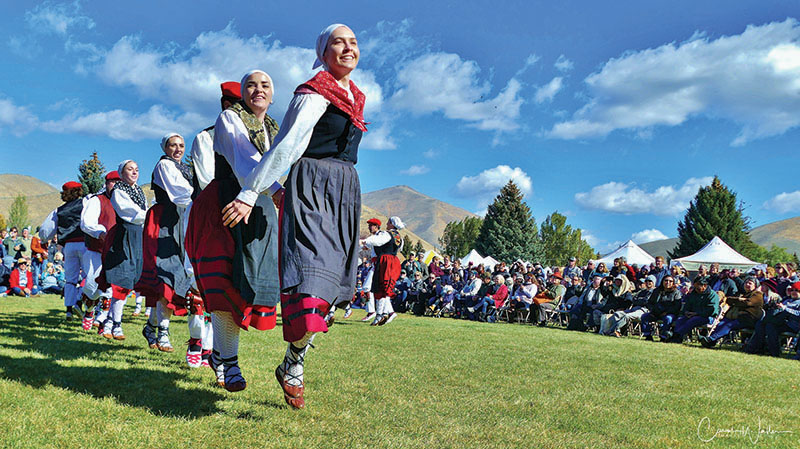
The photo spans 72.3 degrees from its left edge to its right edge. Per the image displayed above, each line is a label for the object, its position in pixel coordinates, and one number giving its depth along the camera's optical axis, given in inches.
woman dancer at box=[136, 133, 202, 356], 197.3
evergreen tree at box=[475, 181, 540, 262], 2201.0
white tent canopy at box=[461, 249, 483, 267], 1295.5
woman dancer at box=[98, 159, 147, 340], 241.4
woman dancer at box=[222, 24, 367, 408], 121.2
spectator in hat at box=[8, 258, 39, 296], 608.7
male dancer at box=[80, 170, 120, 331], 263.7
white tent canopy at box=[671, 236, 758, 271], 982.0
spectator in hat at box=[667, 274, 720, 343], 445.7
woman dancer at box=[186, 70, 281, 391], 133.3
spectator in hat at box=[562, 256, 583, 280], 808.9
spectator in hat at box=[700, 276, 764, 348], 423.5
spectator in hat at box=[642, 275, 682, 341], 472.7
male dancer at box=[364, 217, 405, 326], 420.7
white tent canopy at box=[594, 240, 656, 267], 1043.9
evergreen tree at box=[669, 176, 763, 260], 2153.1
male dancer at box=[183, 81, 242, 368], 151.8
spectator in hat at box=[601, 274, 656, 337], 496.7
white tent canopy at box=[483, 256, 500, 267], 1260.5
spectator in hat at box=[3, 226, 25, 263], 705.0
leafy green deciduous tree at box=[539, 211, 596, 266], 3004.4
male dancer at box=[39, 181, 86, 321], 287.7
